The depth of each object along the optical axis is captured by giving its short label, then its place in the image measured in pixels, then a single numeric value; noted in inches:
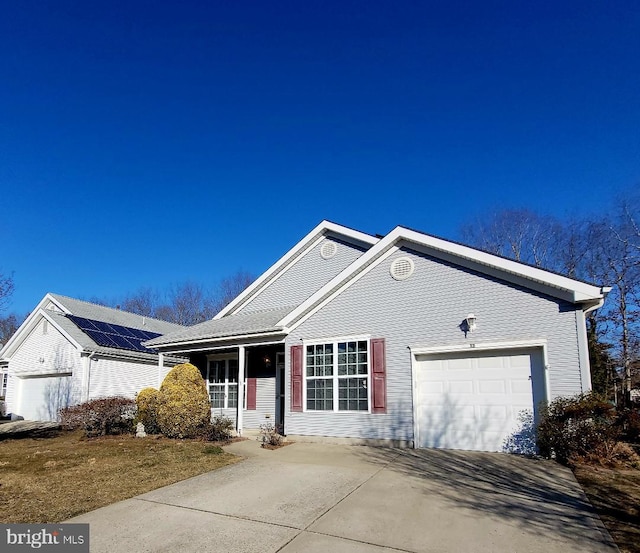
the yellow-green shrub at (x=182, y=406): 489.1
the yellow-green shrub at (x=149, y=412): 522.3
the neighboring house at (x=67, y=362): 733.9
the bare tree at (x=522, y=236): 1077.1
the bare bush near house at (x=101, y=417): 536.1
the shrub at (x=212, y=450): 392.2
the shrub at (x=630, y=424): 344.7
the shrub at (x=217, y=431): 470.0
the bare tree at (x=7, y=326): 1745.8
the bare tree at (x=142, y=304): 1889.8
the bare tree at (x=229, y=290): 1652.3
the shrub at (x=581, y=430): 313.3
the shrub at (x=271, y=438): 434.3
